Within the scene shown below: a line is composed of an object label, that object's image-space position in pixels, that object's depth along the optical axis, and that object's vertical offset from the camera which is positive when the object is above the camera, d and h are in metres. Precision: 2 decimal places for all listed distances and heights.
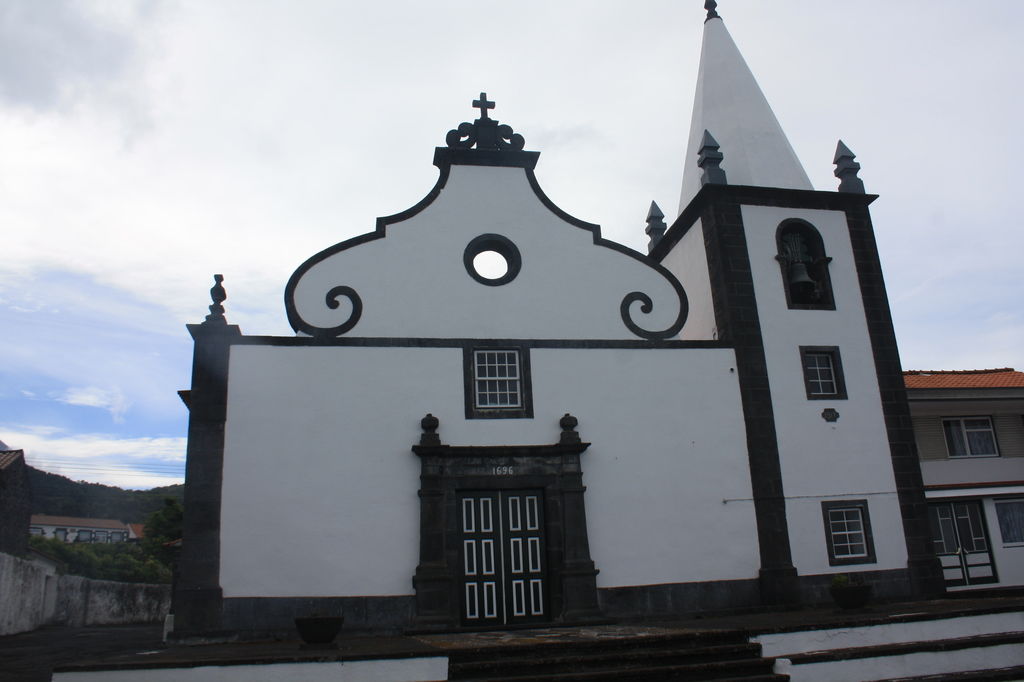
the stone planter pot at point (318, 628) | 9.97 -0.53
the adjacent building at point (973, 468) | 16.41 +1.86
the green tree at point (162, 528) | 36.31 +2.99
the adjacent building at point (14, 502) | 27.84 +3.45
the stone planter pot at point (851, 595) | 12.00 -0.50
